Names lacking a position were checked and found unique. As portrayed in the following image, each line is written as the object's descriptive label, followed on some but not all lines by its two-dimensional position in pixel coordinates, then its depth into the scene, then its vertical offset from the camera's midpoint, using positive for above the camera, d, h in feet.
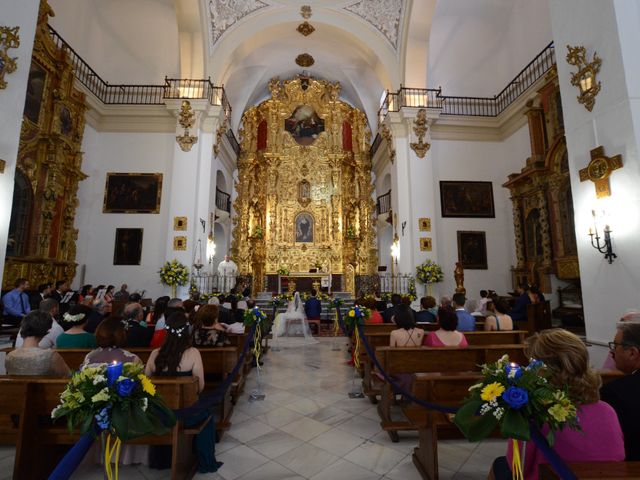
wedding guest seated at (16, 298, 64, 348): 13.73 -1.92
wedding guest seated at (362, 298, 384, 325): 22.91 -1.89
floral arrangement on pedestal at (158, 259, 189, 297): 38.27 +1.01
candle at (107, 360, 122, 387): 5.75 -1.42
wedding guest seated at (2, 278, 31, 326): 23.71 -1.36
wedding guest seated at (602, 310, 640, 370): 9.06 -0.91
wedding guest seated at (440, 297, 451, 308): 20.51 -1.02
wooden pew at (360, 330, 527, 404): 15.94 -2.50
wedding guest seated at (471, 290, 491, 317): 29.64 -1.71
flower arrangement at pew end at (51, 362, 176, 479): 5.53 -1.88
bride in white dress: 32.44 -3.87
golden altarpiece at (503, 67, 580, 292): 32.83 +8.21
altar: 58.59 +0.53
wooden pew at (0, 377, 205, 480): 8.23 -3.43
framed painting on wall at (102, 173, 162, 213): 42.96 +10.87
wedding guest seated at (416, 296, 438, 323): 19.90 -1.65
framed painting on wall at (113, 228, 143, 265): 41.99 +4.38
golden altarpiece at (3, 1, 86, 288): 31.19 +10.52
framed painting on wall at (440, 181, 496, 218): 44.80 +10.58
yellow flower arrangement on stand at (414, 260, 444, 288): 40.16 +1.25
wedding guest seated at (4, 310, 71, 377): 9.25 -2.00
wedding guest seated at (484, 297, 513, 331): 17.30 -1.84
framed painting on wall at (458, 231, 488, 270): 43.78 +4.15
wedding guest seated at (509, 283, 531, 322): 26.89 -1.79
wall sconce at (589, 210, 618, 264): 17.97 +2.10
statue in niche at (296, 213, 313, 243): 62.54 +9.82
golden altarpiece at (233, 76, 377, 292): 60.80 +16.93
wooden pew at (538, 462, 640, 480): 4.74 -2.51
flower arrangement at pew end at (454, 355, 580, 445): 4.89 -1.71
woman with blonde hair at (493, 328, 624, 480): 5.24 -1.93
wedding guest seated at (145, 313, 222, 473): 9.75 -2.16
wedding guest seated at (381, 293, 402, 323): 22.78 -1.66
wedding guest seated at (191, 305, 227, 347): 13.55 -1.74
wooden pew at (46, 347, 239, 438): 11.88 -2.76
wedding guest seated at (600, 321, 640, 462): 6.03 -2.07
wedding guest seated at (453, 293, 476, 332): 17.85 -1.87
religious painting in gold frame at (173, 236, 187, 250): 40.01 +4.59
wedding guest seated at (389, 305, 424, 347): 13.80 -1.89
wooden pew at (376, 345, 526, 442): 11.85 -2.49
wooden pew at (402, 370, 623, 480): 9.28 -3.13
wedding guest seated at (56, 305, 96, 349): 12.46 -1.77
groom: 35.72 -2.45
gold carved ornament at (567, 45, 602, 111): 18.52 +11.01
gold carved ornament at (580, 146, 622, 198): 17.71 +5.81
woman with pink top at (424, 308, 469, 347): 12.85 -1.79
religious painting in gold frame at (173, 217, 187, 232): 40.50 +6.78
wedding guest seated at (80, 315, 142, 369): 9.45 -1.60
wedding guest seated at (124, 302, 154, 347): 14.03 -1.96
